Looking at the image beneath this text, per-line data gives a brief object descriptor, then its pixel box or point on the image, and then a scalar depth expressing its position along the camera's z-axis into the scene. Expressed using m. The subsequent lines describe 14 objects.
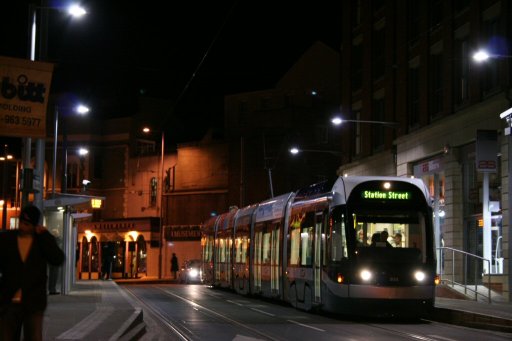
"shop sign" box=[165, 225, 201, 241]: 55.66
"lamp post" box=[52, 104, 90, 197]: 30.78
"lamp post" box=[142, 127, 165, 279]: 53.03
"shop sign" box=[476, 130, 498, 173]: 24.30
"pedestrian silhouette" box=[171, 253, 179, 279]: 51.09
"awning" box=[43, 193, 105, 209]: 23.39
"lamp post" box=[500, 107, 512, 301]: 22.03
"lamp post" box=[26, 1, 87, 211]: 16.79
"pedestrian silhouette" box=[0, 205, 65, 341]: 6.94
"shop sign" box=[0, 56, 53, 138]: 14.30
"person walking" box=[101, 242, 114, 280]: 40.28
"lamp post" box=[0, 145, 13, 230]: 42.51
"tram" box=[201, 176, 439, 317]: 18.16
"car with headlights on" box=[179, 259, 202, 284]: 47.94
